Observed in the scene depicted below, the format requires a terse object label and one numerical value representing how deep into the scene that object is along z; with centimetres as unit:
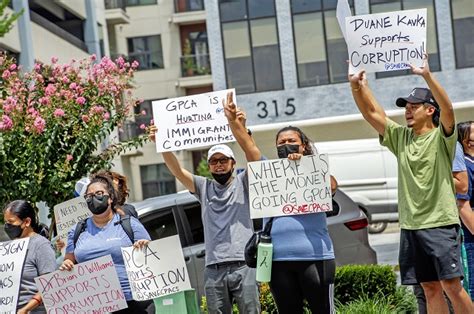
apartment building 3222
